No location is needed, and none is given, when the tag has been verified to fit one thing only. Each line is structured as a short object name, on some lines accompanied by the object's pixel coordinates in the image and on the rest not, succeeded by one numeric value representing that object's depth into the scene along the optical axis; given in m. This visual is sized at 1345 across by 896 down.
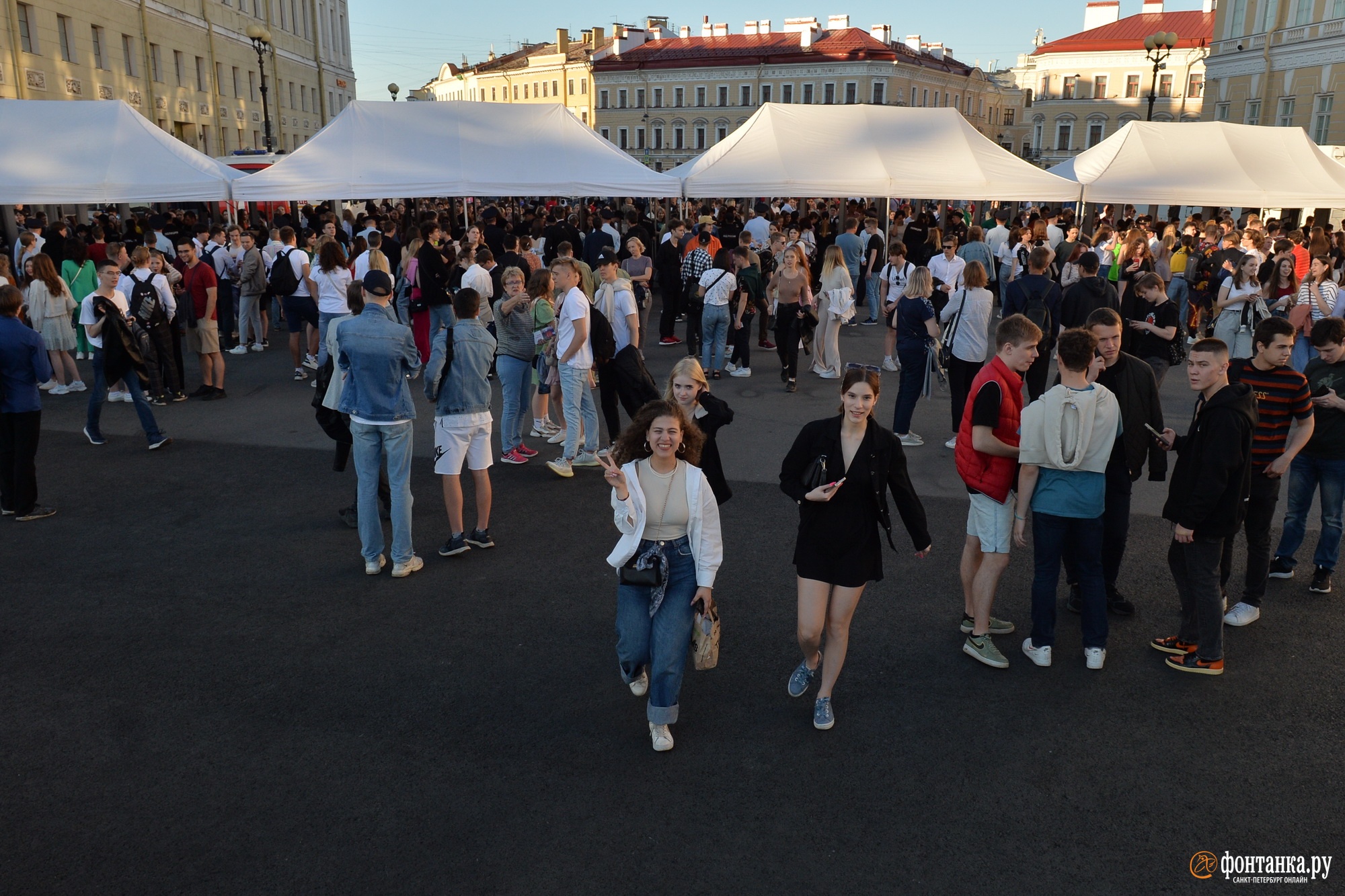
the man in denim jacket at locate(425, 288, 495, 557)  6.43
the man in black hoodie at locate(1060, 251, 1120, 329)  8.84
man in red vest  4.94
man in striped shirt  5.31
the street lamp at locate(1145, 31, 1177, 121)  22.23
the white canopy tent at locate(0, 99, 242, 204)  13.94
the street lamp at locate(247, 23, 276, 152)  24.92
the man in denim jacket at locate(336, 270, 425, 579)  6.05
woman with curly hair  4.14
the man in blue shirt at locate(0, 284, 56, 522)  7.04
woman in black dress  4.30
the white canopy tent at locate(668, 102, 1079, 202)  15.74
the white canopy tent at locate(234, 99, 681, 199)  14.85
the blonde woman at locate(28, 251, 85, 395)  11.16
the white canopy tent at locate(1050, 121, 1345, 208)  16.20
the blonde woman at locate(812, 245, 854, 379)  12.12
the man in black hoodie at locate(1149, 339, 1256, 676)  4.77
